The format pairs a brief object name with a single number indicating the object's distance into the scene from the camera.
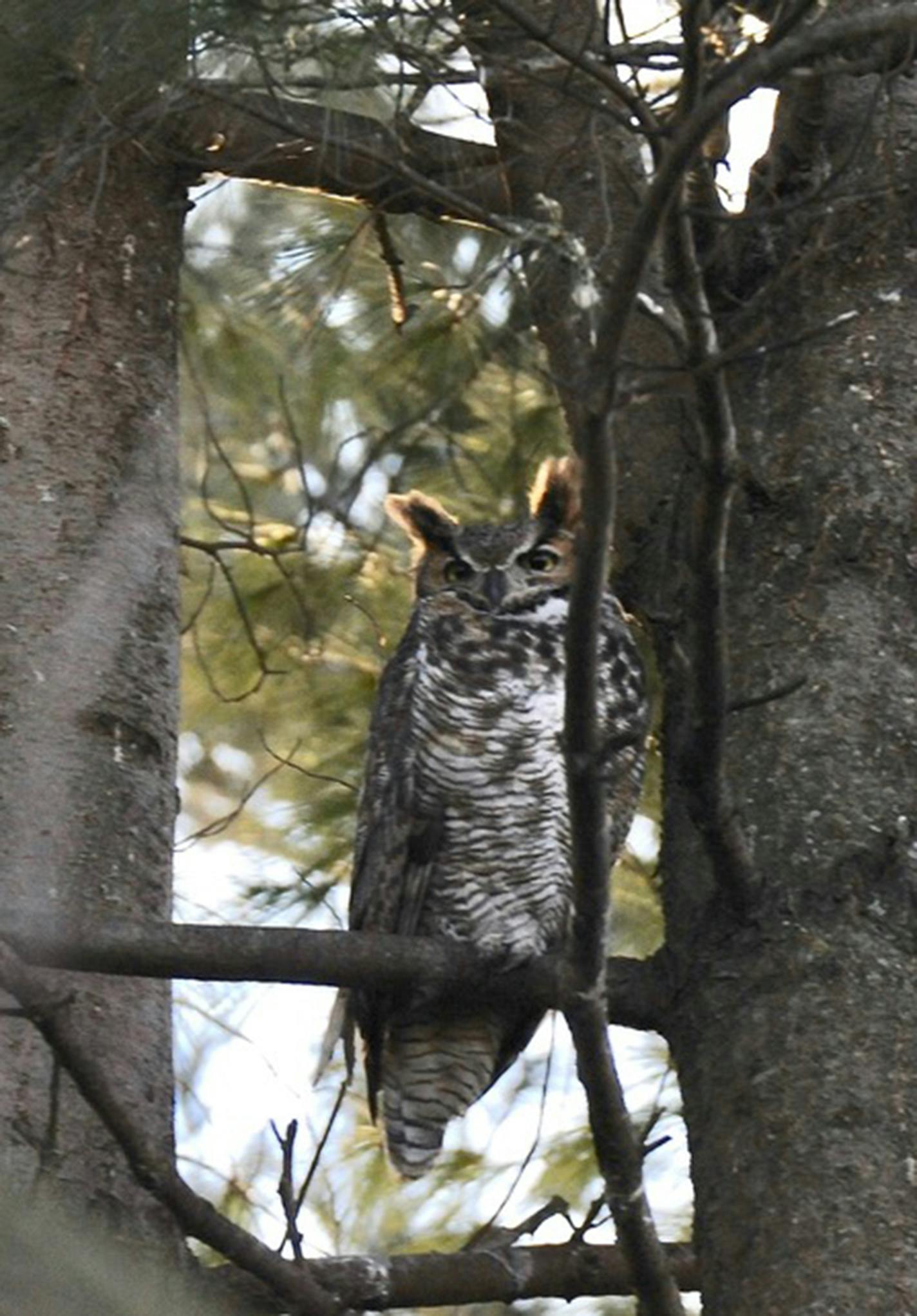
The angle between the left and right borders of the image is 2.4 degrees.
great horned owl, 15.24
